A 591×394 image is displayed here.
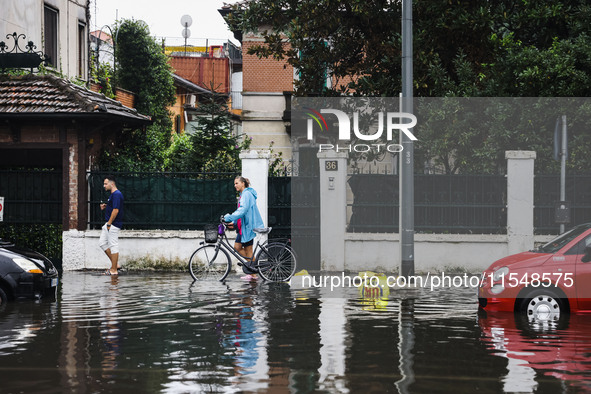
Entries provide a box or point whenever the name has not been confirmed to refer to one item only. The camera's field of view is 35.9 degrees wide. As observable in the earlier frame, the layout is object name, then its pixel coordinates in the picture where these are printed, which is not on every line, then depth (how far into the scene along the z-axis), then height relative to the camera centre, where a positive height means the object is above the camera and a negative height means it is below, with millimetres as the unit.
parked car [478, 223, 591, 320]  11672 -1027
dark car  13391 -1094
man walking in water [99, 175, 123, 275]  18342 -434
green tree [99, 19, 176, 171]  36500 +5378
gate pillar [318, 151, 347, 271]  18578 -142
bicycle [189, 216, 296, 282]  16641 -1004
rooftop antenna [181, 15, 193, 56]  55625 +11143
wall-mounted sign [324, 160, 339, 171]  18719 +761
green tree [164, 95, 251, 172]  23203 +1601
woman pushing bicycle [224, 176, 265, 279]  16891 -336
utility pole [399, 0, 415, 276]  16406 +505
